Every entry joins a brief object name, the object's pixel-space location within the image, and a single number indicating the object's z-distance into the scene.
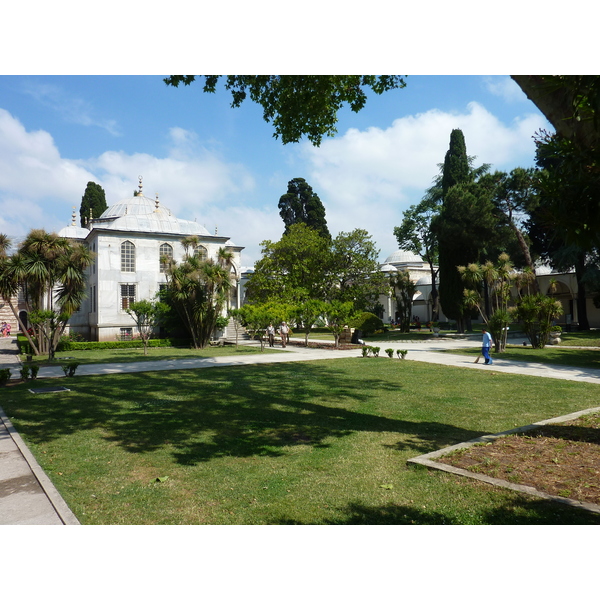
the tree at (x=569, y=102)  4.00
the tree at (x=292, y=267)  37.00
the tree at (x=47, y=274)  19.56
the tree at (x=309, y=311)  25.30
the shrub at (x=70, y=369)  13.98
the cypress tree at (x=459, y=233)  31.52
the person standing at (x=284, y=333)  25.86
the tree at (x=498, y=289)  20.06
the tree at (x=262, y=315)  24.05
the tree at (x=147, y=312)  23.61
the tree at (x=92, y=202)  47.97
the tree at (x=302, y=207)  51.50
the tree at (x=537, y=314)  20.80
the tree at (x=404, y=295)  36.64
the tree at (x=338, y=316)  23.34
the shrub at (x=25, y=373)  13.25
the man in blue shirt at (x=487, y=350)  16.20
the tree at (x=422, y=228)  45.03
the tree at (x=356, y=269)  38.66
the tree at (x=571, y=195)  3.81
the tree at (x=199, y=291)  26.50
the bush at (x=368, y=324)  33.91
